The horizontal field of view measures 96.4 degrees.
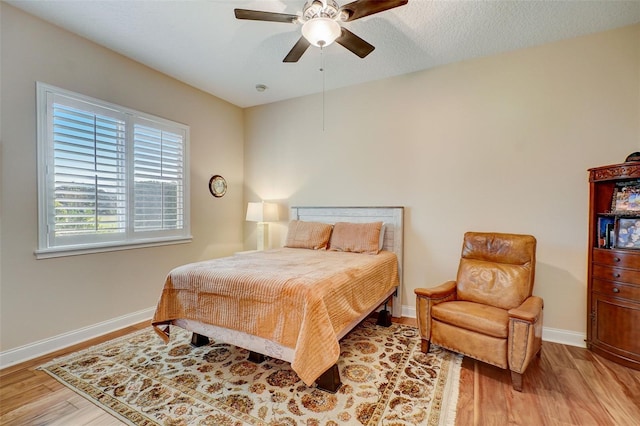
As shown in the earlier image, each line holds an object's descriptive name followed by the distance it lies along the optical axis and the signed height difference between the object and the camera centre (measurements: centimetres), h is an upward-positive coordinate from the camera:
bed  182 -68
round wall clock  426 +38
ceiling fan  188 +134
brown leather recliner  199 -78
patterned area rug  174 -124
